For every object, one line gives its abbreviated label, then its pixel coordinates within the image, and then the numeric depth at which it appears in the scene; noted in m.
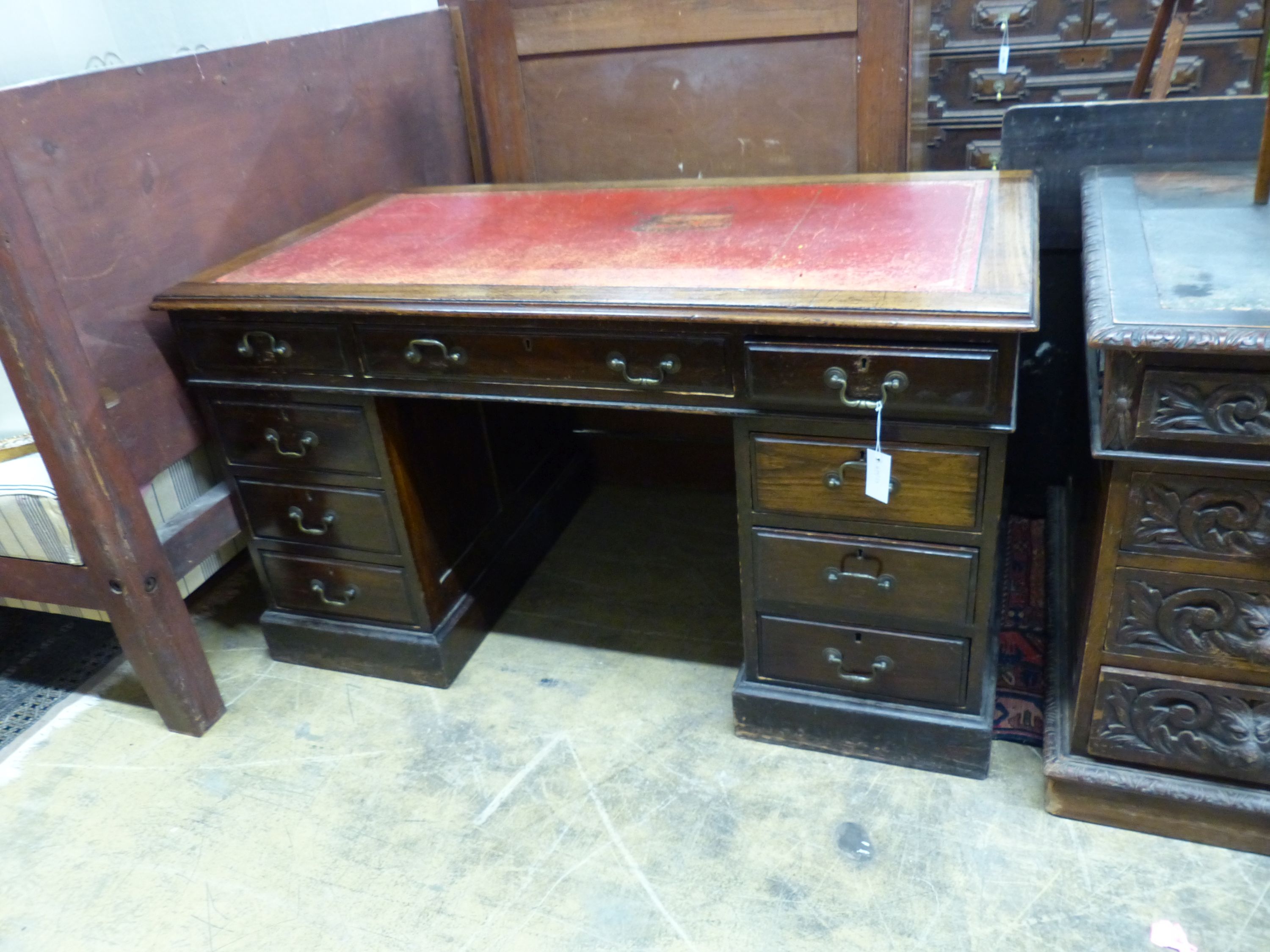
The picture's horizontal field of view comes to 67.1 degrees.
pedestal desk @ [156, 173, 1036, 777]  1.22
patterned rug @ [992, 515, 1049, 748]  1.55
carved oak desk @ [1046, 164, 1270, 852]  1.04
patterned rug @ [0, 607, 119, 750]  1.80
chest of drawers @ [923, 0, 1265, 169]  2.30
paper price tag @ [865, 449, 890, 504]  1.25
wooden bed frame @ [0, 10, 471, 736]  1.37
